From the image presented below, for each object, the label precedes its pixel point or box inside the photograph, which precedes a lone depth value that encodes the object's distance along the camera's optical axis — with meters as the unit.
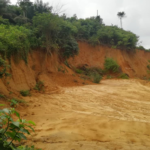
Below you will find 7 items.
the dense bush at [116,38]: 23.50
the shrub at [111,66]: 21.56
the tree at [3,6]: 13.02
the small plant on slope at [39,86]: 8.91
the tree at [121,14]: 35.48
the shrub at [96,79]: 14.08
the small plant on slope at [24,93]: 7.18
